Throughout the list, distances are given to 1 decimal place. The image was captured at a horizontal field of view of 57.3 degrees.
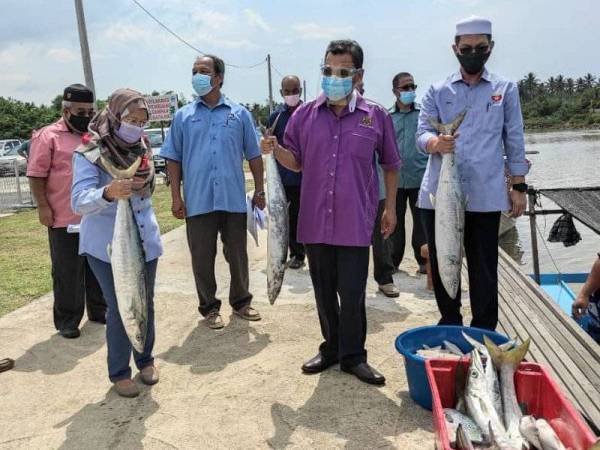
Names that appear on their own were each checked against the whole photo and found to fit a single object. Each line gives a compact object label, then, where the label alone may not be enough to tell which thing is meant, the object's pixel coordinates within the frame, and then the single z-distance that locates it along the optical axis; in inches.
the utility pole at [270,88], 1357.8
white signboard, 666.2
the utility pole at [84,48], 448.5
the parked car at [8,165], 815.1
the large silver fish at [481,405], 94.0
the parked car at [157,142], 794.5
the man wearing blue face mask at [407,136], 218.1
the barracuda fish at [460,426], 92.6
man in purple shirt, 131.3
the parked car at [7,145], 1116.8
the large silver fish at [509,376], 100.0
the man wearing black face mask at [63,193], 169.2
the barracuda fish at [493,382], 102.9
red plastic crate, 88.4
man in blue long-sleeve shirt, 134.3
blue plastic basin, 120.6
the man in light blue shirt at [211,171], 173.0
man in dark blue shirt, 223.6
